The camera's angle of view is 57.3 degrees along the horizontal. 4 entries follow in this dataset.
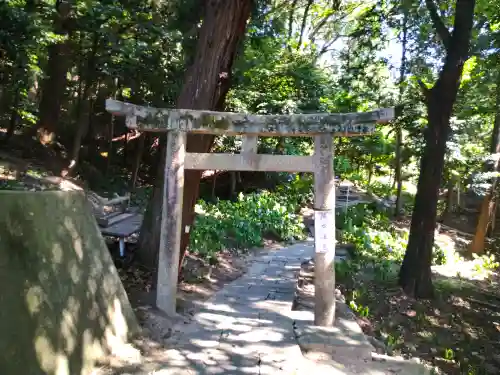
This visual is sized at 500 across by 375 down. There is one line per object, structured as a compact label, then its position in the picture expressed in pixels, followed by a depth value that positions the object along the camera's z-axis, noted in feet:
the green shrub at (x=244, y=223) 33.69
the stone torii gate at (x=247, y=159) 18.25
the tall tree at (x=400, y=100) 35.45
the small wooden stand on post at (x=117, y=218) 24.46
